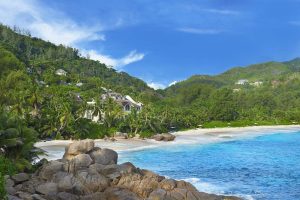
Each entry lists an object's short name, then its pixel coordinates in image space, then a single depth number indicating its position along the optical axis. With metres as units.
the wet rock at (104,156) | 31.80
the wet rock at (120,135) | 72.06
